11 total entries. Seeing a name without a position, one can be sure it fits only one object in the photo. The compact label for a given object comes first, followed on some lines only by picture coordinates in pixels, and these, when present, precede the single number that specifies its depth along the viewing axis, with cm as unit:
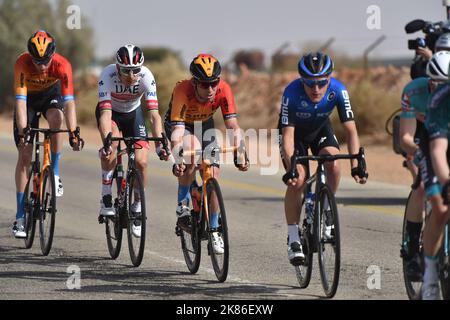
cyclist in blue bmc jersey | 1767
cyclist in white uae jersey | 2078
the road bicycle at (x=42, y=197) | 2117
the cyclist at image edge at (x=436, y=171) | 1404
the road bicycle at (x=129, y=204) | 2002
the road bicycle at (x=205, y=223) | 1827
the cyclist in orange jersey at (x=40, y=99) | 2184
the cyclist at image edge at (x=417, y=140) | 1488
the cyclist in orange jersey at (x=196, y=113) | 1906
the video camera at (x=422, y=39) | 2048
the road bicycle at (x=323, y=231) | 1658
